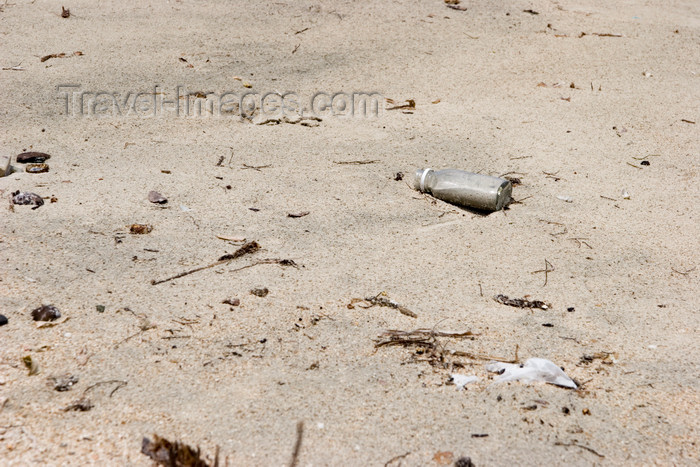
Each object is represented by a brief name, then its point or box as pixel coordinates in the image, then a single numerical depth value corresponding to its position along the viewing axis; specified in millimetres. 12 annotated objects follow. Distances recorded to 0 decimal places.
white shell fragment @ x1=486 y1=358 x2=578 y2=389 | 3781
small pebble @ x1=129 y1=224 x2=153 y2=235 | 5055
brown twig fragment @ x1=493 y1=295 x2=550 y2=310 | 4523
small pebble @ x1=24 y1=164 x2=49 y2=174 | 5855
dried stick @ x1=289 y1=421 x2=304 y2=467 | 3133
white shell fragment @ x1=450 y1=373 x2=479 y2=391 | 3727
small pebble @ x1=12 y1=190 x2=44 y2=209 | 5277
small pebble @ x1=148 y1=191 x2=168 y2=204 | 5531
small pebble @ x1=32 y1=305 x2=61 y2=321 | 3936
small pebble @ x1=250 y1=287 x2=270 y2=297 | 4406
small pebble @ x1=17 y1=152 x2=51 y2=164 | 6055
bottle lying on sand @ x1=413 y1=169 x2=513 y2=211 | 5680
